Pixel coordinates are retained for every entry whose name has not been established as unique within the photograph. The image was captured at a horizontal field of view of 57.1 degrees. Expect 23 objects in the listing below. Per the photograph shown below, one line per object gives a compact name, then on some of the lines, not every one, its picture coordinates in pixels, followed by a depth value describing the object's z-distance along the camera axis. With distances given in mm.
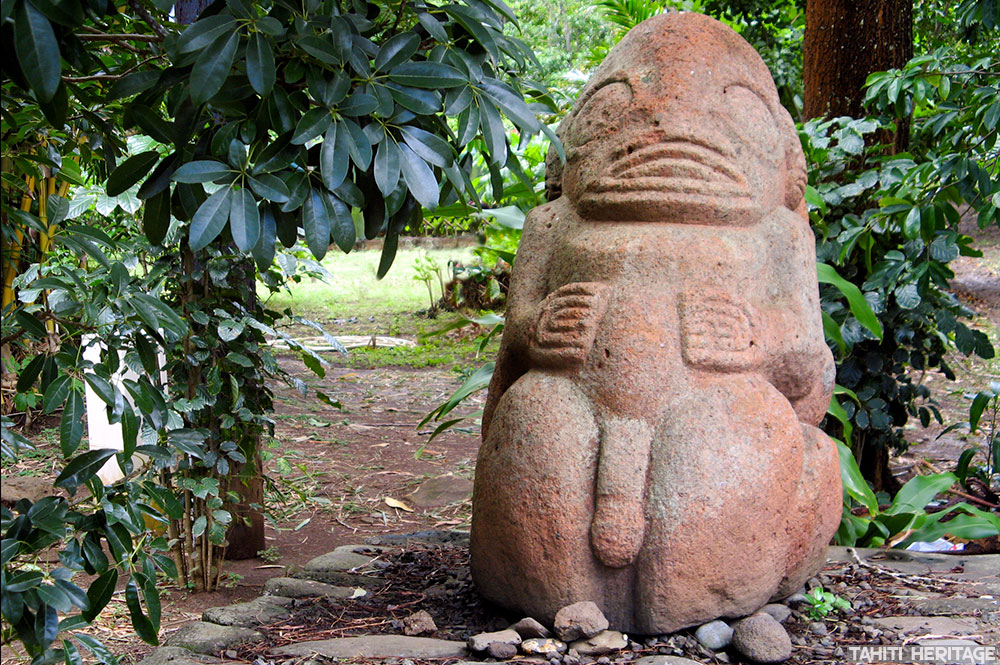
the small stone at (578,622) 2533
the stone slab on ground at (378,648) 2539
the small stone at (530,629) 2580
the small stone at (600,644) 2523
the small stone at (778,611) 2787
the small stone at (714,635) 2590
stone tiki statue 2559
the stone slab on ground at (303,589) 3137
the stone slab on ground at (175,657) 2477
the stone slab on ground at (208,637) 2613
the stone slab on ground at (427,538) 3836
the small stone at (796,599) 2901
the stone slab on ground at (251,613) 2822
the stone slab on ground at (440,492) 5047
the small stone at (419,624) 2764
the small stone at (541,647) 2512
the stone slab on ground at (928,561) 3273
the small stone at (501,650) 2494
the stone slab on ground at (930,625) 2660
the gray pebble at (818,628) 2748
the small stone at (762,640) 2517
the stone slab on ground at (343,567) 3322
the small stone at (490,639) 2533
